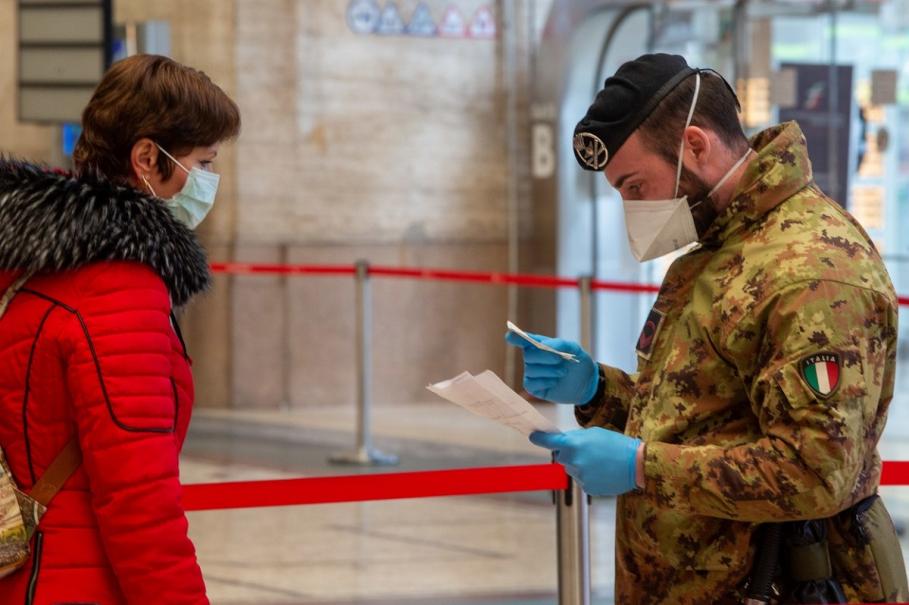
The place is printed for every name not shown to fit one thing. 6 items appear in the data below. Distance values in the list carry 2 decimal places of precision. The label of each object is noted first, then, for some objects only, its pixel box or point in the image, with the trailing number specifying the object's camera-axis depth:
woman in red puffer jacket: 3.60
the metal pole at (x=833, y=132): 16.50
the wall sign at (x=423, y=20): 18.42
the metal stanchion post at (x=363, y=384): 13.96
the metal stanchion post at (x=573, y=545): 5.38
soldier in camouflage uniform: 3.54
